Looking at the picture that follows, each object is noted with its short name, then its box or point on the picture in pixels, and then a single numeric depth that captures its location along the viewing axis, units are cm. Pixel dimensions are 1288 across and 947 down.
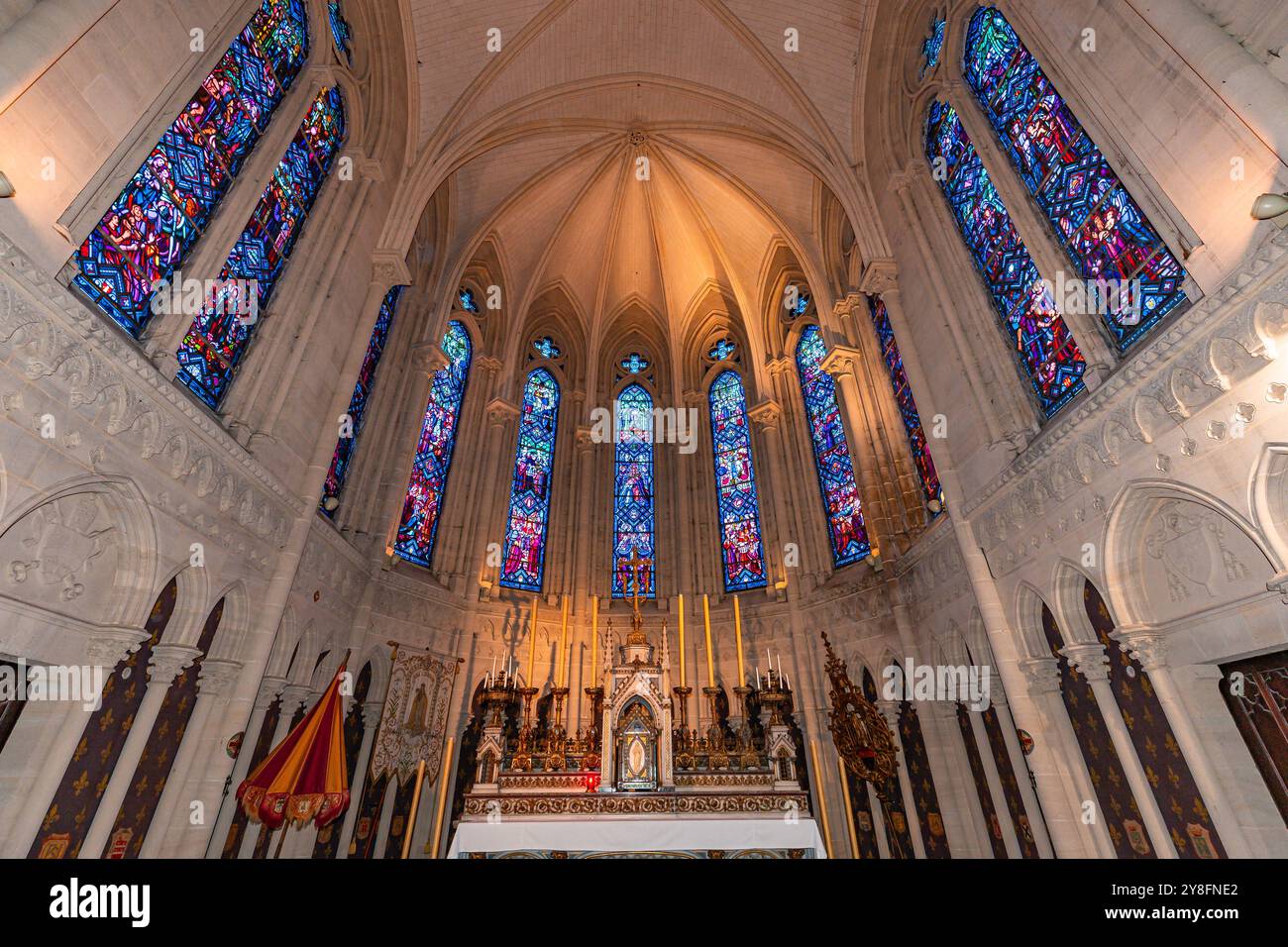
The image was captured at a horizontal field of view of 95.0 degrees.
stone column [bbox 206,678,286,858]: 688
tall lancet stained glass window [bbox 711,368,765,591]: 1425
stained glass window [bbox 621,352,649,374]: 1812
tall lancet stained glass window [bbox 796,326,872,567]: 1245
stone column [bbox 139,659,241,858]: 570
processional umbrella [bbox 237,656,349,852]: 614
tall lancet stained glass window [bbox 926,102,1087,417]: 717
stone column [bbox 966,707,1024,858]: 769
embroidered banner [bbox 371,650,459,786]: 980
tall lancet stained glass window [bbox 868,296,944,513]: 1021
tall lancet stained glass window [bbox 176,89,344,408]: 679
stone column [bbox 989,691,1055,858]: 707
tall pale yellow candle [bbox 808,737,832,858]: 928
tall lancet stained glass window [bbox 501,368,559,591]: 1410
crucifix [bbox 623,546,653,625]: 1033
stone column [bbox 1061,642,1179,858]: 535
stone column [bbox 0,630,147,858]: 449
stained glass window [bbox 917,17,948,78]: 976
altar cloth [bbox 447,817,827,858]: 602
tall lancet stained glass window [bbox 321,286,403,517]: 960
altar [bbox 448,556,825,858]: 609
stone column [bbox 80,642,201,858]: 515
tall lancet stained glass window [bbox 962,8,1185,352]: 595
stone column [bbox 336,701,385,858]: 888
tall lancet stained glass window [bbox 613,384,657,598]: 1480
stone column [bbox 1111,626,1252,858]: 473
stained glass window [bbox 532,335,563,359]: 1714
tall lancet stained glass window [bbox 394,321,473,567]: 1222
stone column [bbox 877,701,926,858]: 916
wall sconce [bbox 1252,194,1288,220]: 400
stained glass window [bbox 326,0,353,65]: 945
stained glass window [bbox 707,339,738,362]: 1736
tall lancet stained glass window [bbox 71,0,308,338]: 551
